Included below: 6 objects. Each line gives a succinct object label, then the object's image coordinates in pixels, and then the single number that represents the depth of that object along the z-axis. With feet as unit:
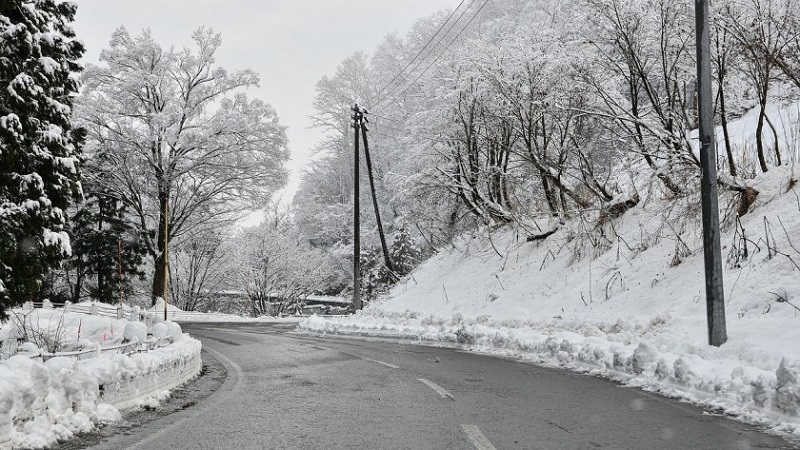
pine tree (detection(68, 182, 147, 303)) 135.85
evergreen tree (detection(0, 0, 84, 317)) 59.21
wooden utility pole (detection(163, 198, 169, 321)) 105.54
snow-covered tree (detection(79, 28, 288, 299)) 111.14
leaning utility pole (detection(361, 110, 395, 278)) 111.14
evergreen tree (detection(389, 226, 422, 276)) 137.69
